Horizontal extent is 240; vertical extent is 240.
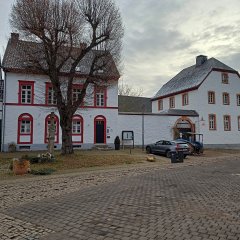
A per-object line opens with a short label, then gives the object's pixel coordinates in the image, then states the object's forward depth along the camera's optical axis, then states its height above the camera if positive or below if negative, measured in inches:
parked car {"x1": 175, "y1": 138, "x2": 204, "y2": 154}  1121.4 -24.3
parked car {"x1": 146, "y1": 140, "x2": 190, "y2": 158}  975.6 -23.8
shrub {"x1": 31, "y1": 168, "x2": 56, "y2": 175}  613.6 -62.2
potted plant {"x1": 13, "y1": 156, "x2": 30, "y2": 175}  604.4 -50.8
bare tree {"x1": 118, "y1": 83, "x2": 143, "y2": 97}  2417.8 +395.1
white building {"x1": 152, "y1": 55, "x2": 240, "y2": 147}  1483.8 +206.5
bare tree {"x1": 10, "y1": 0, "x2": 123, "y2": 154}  765.3 +281.8
